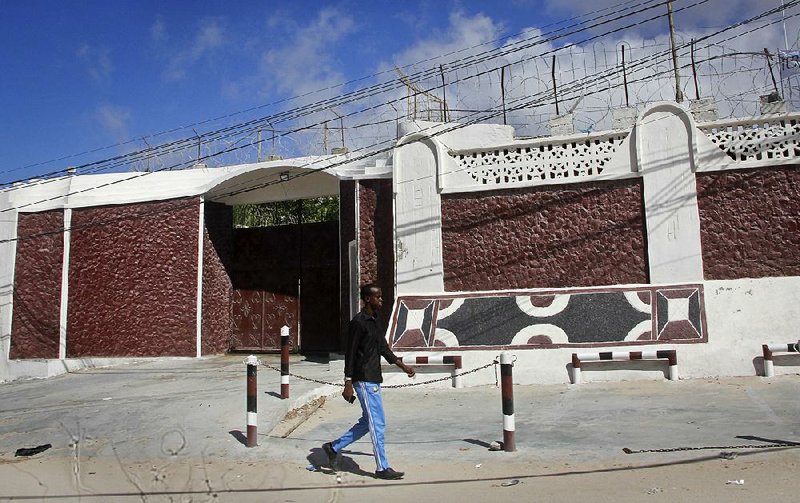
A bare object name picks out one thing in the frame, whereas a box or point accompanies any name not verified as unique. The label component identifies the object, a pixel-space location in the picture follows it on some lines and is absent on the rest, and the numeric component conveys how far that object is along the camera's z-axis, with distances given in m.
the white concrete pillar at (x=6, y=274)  15.18
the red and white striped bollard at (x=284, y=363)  8.66
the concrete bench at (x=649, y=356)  9.98
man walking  5.66
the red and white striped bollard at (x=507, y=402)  6.22
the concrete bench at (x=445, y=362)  10.38
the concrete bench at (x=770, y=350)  9.75
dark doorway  15.40
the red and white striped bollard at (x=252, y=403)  6.83
